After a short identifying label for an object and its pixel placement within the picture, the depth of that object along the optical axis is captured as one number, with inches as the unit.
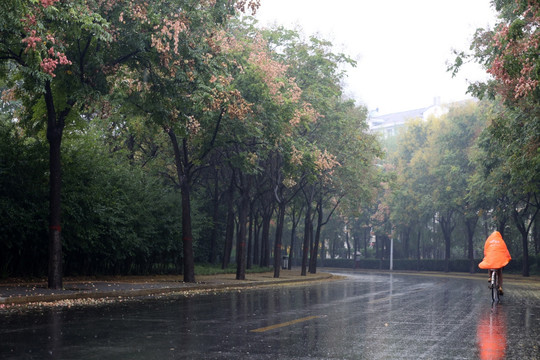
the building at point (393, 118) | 5692.9
